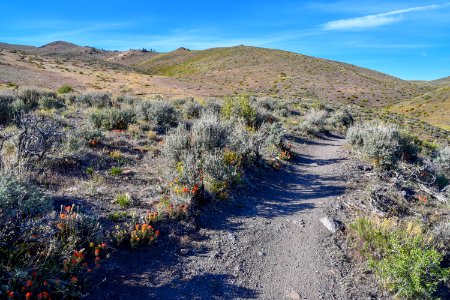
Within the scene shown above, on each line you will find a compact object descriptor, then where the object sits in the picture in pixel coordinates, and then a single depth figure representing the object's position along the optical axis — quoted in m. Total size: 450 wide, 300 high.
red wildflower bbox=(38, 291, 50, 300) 3.00
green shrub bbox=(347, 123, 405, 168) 9.24
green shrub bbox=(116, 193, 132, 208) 5.35
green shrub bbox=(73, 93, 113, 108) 17.12
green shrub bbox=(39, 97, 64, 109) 14.46
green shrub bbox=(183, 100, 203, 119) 15.94
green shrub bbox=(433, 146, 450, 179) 10.48
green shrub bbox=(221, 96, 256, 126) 13.95
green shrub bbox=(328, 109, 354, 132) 19.03
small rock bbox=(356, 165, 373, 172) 9.16
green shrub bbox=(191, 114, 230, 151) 7.63
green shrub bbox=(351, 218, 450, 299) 3.85
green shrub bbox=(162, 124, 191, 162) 7.42
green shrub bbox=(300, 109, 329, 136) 15.18
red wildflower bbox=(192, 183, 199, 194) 5.71
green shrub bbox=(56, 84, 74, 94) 25.09
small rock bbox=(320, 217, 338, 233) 5.56
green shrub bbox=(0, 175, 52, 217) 3.61
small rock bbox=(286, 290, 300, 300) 4.00
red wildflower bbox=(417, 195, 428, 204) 7.08
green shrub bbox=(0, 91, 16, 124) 10.71
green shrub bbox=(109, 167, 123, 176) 6.88
